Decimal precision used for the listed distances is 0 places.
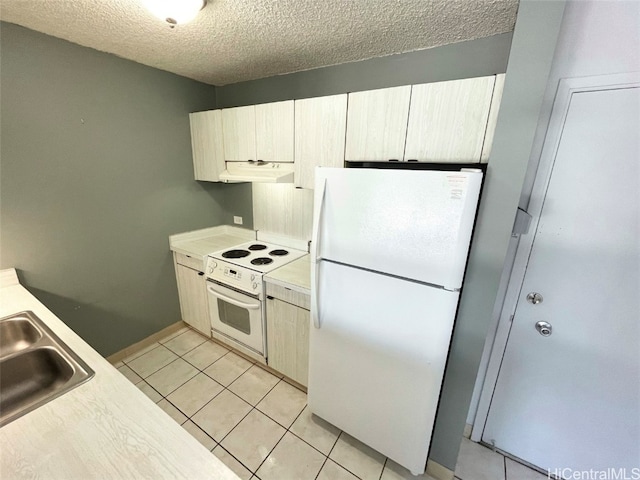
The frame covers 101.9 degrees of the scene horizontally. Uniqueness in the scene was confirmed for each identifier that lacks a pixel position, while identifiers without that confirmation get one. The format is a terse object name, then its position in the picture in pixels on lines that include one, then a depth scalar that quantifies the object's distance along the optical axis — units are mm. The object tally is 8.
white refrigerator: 1106
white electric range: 2004
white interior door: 1178
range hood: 1903
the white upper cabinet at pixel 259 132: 1861
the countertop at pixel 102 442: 657
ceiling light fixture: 1153
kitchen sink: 1007
